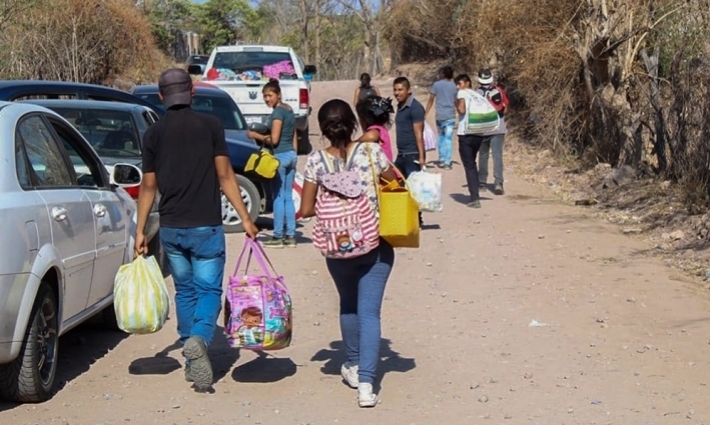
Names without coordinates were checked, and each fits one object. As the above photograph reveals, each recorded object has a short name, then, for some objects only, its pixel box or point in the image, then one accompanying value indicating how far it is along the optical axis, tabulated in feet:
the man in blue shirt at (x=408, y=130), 40.98
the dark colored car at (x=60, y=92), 33.55
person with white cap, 50.88
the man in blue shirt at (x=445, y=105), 60.54
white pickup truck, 63.57
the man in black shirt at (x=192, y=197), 20.67
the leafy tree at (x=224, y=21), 211.00
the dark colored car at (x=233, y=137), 40.34
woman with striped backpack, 19.57
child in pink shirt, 23.65
